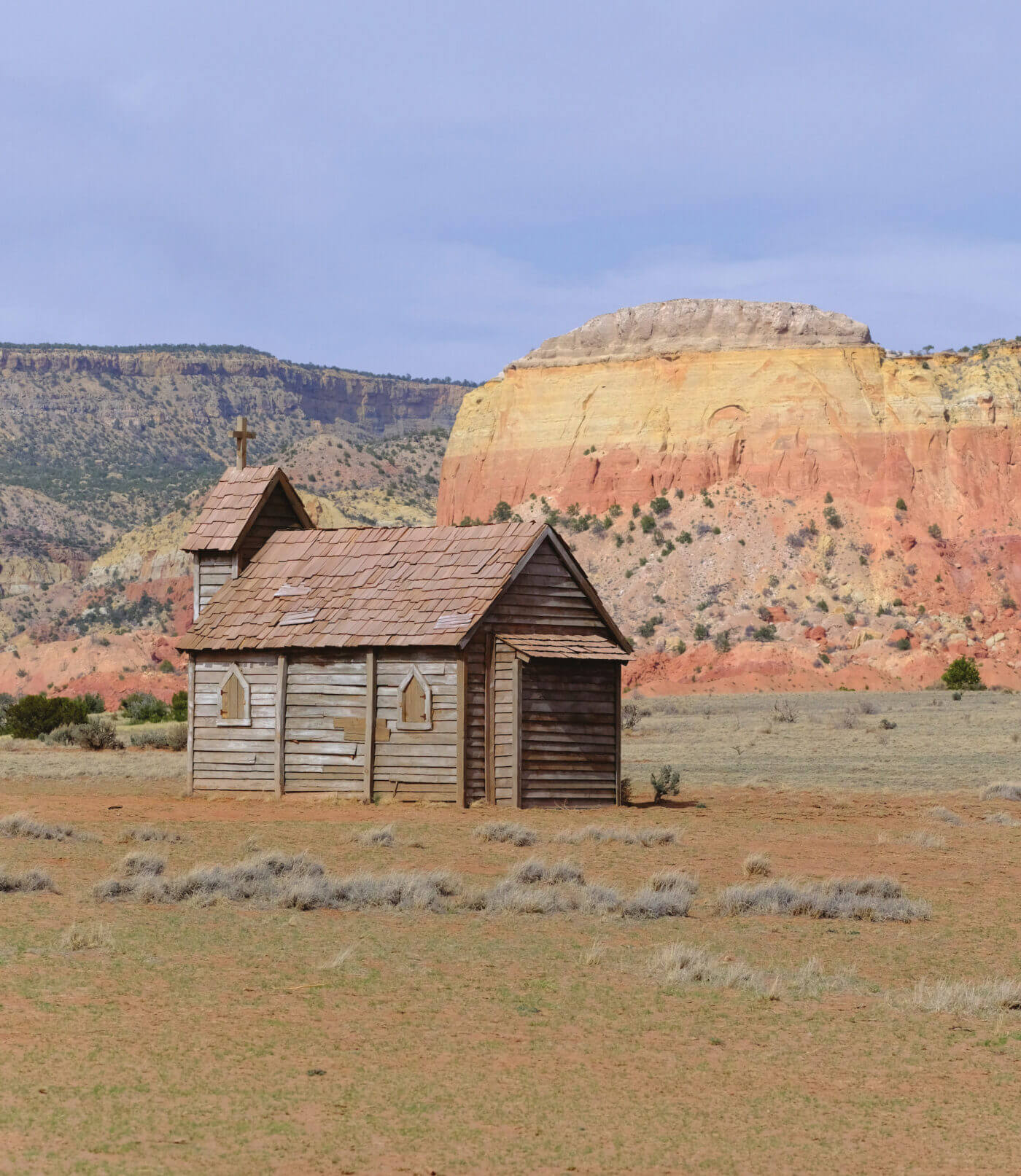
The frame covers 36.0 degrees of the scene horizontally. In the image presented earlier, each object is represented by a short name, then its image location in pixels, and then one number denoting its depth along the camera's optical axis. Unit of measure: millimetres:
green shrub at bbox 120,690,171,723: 51156
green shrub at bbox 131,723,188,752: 38500
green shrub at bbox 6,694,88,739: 41781
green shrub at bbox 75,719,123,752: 37812
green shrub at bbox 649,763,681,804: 25719
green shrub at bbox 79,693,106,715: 53250
